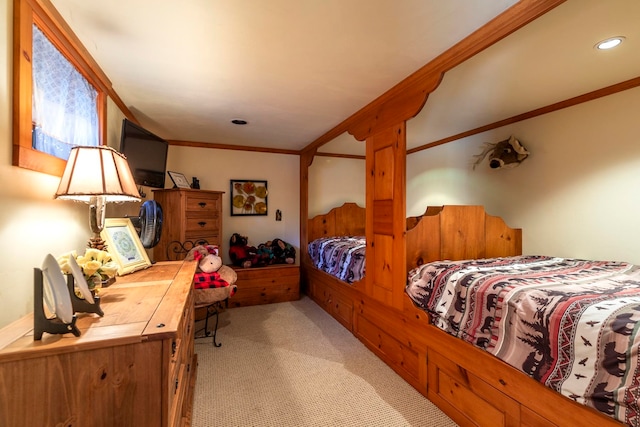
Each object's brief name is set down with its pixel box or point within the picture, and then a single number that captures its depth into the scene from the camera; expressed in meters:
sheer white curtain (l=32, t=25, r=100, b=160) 1.27
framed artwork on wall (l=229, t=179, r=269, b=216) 4.14
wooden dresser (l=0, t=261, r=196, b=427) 0.76
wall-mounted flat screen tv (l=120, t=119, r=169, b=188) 2.27
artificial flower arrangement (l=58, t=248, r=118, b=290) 0.98
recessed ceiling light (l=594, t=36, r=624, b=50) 1.67
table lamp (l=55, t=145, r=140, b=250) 1.20
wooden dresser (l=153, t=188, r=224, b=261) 3.19
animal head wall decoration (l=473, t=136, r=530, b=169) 2.90
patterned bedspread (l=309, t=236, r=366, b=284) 2.93
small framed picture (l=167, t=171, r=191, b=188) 3.57
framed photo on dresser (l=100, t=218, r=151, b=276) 1.54
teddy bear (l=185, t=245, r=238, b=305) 2.58
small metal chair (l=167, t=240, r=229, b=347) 3.13
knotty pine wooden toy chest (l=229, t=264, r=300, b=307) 3.74
